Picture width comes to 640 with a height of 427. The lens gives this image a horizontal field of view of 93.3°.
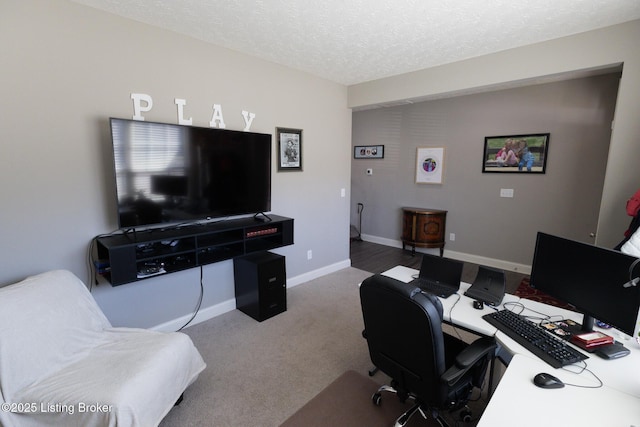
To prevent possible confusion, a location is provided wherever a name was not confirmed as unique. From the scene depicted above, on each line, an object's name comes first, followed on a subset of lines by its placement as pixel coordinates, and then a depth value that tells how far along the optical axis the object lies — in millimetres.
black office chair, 1348
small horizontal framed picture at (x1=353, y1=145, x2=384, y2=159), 5625
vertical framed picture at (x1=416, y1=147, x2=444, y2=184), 4902
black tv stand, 2148
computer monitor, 1310
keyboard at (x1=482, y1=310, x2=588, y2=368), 1336
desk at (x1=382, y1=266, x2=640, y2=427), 1040
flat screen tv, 2219
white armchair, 1424
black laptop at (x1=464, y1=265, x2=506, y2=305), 1875
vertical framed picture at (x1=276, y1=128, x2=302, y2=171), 3475
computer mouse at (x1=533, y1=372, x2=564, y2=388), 1183
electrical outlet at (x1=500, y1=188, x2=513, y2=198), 4266
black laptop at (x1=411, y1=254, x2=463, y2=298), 2037
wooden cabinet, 4855
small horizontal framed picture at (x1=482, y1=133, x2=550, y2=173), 3965
